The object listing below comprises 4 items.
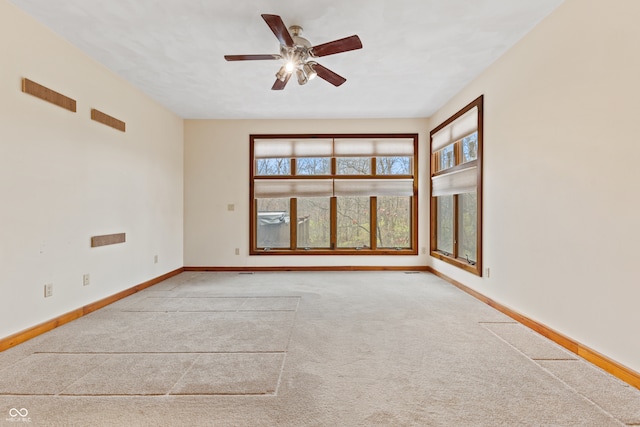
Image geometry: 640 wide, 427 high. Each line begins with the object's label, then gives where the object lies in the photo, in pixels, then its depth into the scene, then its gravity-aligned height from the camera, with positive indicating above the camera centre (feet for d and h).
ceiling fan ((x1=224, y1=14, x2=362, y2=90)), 8.18 +4.85
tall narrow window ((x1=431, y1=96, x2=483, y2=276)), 12.78 +1.20
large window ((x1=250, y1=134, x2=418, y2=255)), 18.72 +1.24
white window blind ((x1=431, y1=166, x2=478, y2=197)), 13.21 +1.55
